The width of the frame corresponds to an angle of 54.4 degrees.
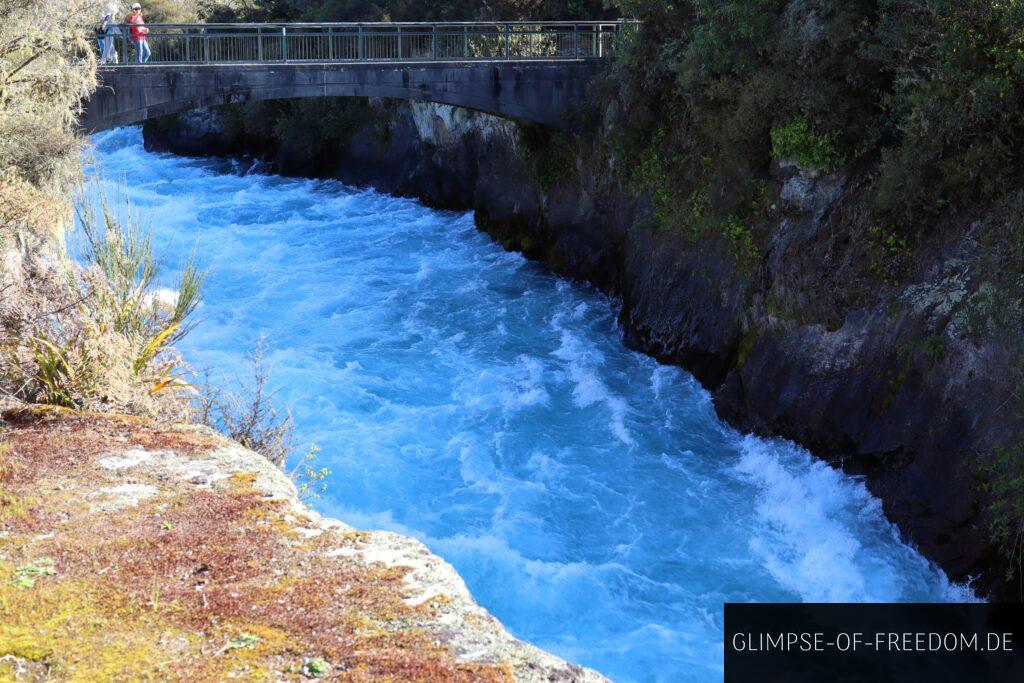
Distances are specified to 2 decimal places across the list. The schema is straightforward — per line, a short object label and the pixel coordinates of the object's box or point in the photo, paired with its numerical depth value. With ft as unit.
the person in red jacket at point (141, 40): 68.64
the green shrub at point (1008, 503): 35.01
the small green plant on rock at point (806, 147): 51.88
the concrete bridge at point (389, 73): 69.15
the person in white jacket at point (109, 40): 67.36
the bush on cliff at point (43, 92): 54.24
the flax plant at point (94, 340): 29.81
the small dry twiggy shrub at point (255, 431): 31.76
